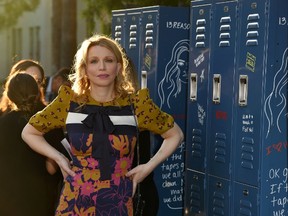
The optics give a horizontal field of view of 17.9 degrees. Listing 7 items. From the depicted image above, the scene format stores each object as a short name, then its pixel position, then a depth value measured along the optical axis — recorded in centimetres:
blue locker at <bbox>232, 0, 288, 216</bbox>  668
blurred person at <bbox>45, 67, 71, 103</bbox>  1151
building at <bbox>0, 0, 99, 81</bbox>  3801
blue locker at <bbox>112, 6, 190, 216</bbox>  851
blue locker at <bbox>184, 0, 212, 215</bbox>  761
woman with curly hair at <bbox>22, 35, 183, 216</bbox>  555
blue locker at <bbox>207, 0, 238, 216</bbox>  717
